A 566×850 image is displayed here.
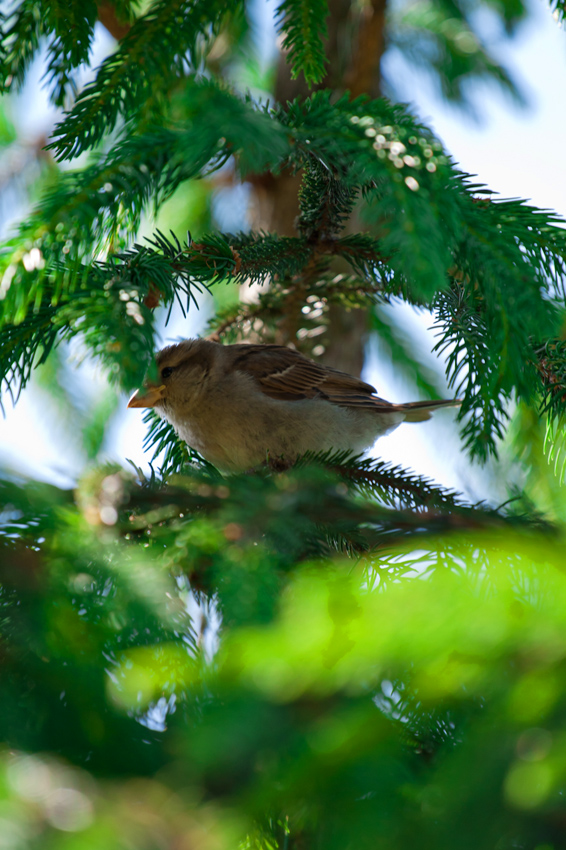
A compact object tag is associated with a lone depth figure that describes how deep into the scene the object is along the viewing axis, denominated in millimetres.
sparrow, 4578
